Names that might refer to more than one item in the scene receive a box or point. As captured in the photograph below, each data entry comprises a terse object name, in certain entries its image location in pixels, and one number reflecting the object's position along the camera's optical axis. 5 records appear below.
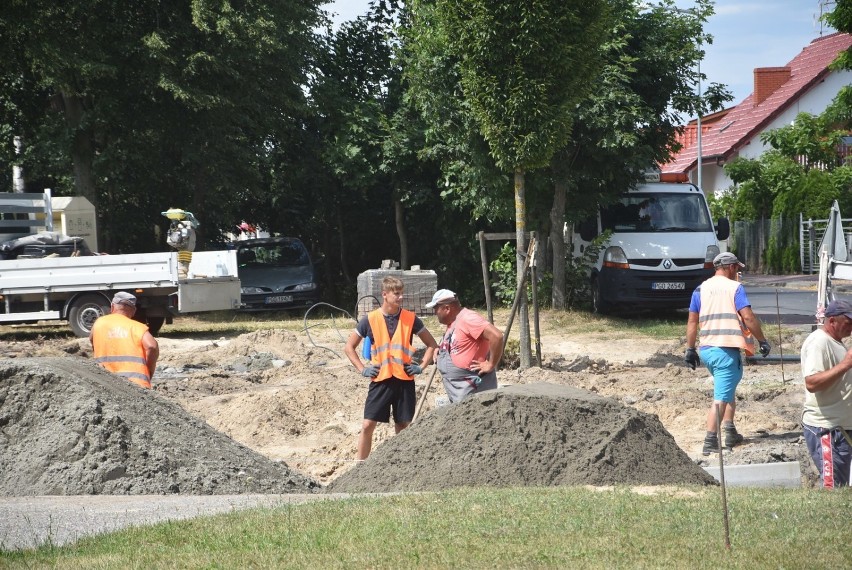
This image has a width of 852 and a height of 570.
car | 47.06
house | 89.75
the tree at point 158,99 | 45.34
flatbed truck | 37.50
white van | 39.16
